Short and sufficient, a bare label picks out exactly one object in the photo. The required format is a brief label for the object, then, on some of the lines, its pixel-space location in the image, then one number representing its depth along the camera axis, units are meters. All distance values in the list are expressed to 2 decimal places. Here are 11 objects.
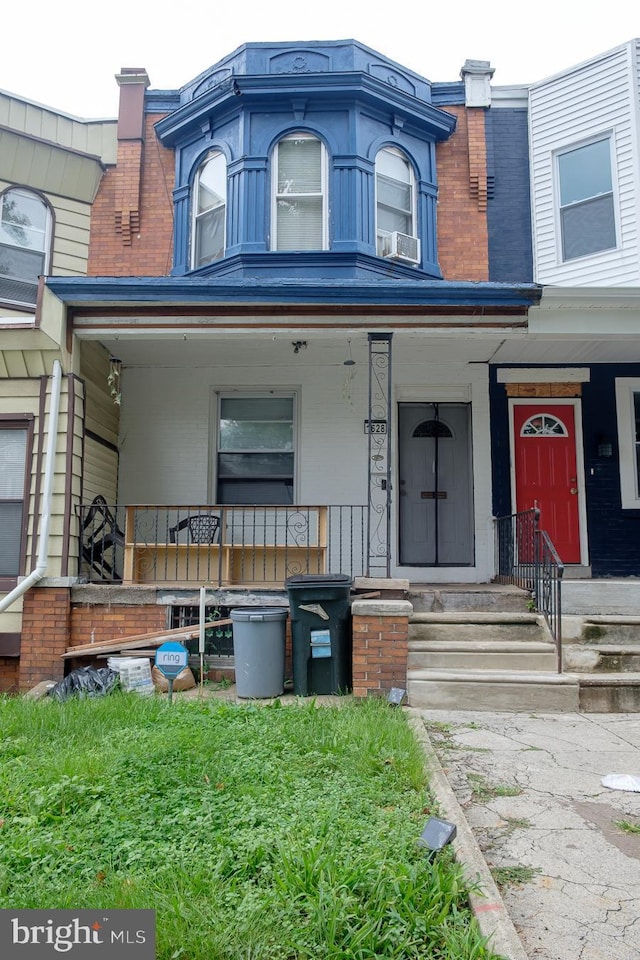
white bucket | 6.52
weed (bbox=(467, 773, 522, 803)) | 3.86
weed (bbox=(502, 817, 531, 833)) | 3.45
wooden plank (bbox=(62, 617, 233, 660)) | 6.95
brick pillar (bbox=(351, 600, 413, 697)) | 6.05
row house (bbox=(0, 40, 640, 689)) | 7.27
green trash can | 6.28
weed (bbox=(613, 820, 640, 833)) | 3.38
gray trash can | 6.30
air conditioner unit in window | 9.38
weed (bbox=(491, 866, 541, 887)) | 2.86
